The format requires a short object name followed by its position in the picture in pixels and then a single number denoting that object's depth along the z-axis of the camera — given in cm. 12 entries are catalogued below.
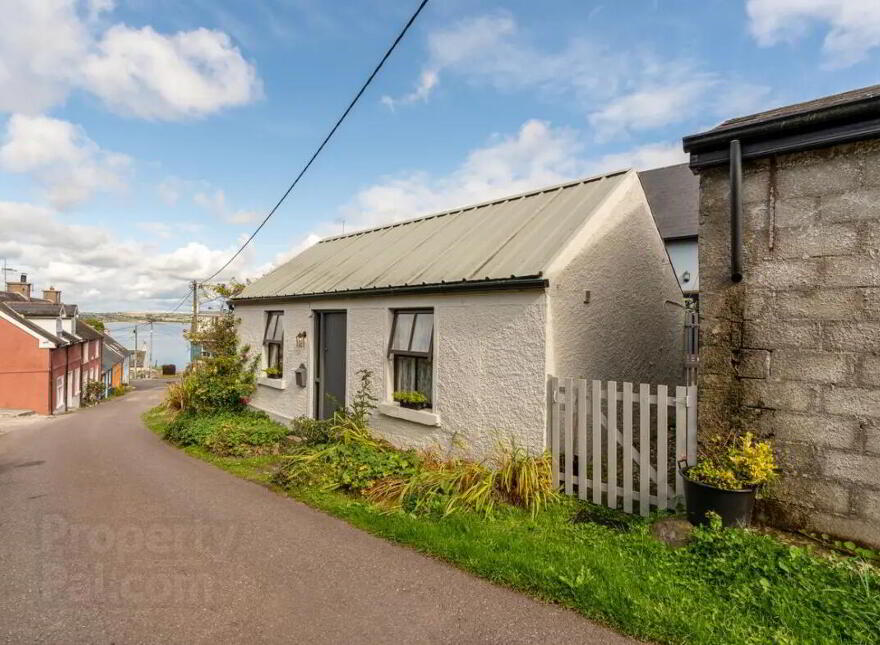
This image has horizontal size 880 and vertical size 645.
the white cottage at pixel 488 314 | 619
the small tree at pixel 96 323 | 4306
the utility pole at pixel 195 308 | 2466
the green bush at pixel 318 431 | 786
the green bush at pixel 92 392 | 3034
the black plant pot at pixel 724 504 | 420
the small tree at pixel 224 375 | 1177
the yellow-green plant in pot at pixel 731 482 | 421
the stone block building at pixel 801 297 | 415
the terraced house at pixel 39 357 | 2234
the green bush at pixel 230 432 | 905
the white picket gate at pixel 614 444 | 498
